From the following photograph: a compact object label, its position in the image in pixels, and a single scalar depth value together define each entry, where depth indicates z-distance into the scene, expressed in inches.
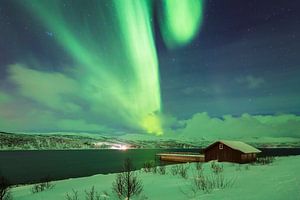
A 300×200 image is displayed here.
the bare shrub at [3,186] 543.0
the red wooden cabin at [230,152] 1658.8
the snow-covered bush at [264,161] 1572.1
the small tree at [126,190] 525.5
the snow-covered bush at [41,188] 766.7
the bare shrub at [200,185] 475.8
